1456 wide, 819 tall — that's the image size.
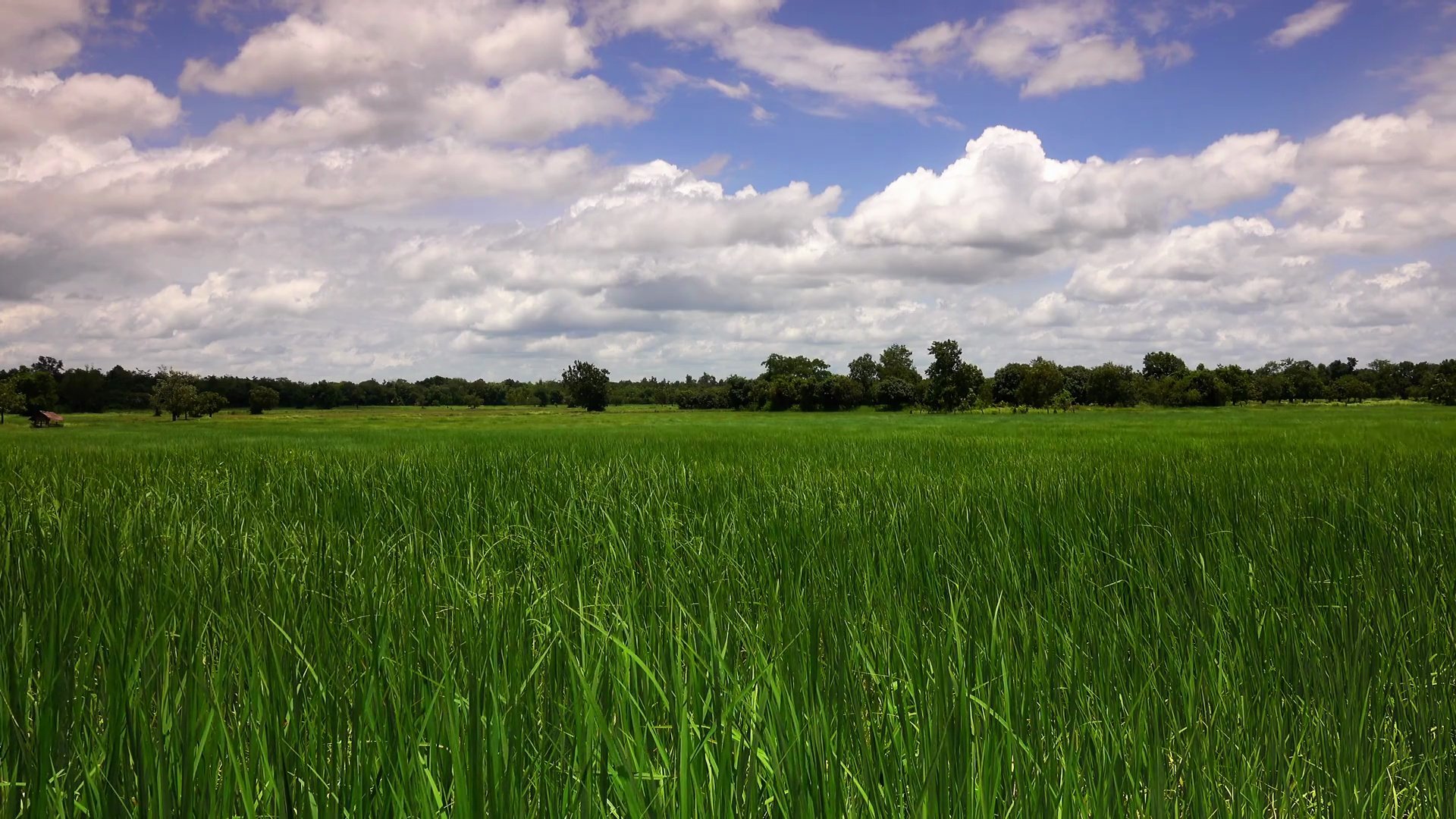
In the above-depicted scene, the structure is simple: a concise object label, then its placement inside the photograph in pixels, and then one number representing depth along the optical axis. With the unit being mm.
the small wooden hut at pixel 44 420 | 72625
